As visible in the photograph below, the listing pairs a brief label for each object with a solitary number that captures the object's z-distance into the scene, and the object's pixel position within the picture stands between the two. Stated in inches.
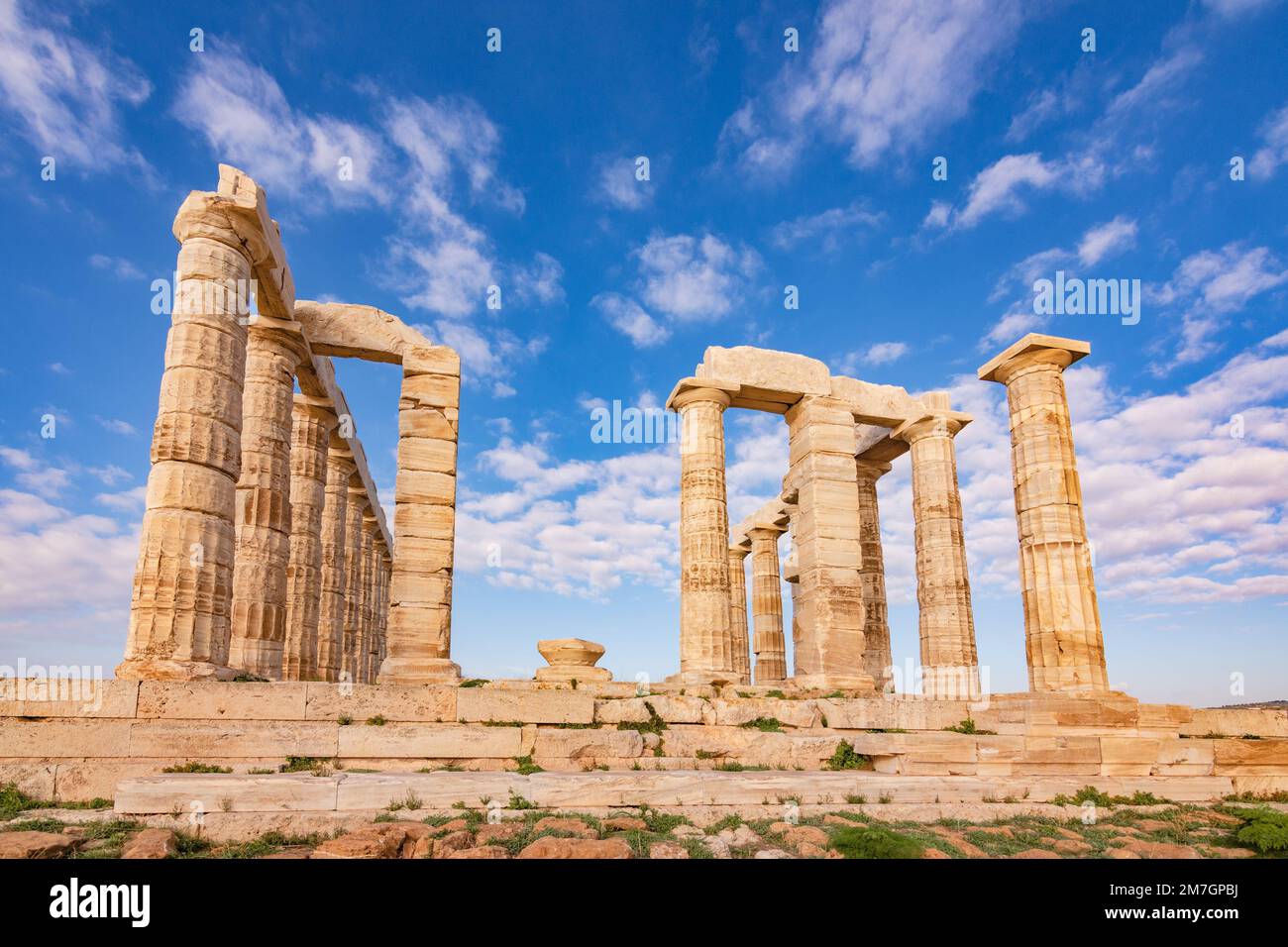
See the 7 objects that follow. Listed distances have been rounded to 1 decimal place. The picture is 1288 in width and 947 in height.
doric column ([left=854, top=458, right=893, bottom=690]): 1050.7
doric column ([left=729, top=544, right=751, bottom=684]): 1123.1
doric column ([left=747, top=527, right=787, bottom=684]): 1266.0
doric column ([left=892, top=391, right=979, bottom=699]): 884.0
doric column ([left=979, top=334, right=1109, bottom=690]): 729.6
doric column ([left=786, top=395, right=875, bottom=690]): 809.5
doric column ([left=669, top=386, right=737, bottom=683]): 791.1
